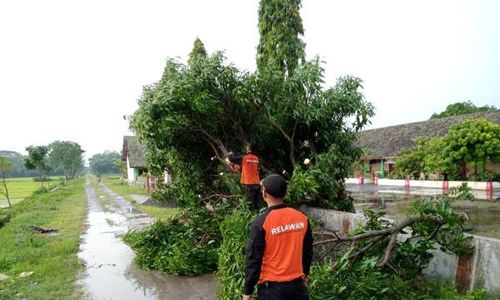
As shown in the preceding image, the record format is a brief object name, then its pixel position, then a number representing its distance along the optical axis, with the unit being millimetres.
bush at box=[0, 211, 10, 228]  16358
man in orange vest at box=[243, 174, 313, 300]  3150
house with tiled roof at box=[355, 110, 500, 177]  31656
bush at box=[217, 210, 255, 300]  5098
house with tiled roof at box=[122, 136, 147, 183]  38044
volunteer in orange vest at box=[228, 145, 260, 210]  7734
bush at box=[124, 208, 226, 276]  7121
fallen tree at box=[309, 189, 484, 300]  4551
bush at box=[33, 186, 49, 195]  33600
